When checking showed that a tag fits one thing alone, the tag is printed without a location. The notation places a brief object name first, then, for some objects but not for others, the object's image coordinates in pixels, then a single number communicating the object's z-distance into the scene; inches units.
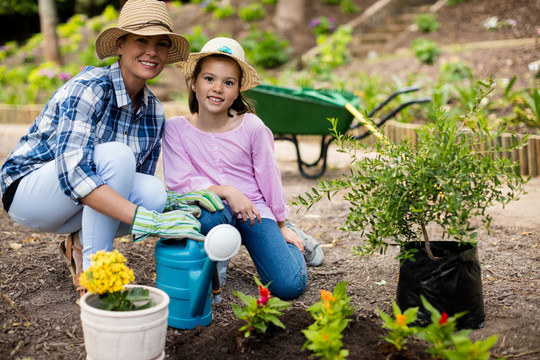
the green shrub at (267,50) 376.5
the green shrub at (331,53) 328.3
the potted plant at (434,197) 68.8
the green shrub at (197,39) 358.0
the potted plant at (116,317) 59.0
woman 74.0
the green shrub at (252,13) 440.5
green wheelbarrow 170.6
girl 92.1
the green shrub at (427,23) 348.2
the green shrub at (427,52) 286.5
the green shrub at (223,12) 451.8
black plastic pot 73.0
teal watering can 73.2
